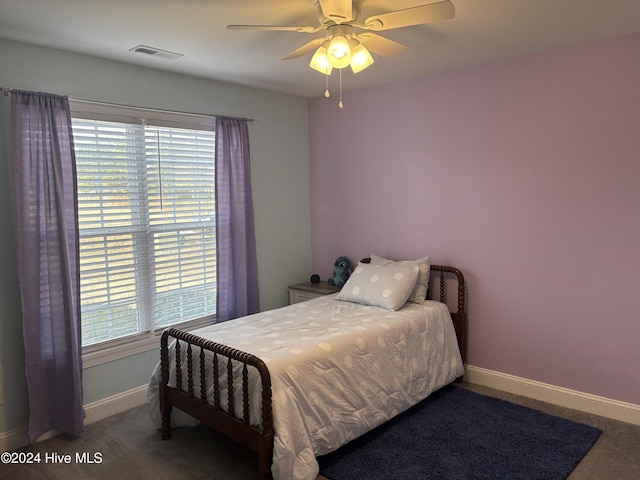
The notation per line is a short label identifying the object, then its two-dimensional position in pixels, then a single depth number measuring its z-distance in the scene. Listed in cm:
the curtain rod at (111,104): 272
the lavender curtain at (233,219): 384
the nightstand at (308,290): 420
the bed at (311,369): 240
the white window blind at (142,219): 318
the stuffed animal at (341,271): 432
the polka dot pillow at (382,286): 347
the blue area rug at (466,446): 254
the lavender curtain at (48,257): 279
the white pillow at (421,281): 365
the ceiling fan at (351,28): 203
